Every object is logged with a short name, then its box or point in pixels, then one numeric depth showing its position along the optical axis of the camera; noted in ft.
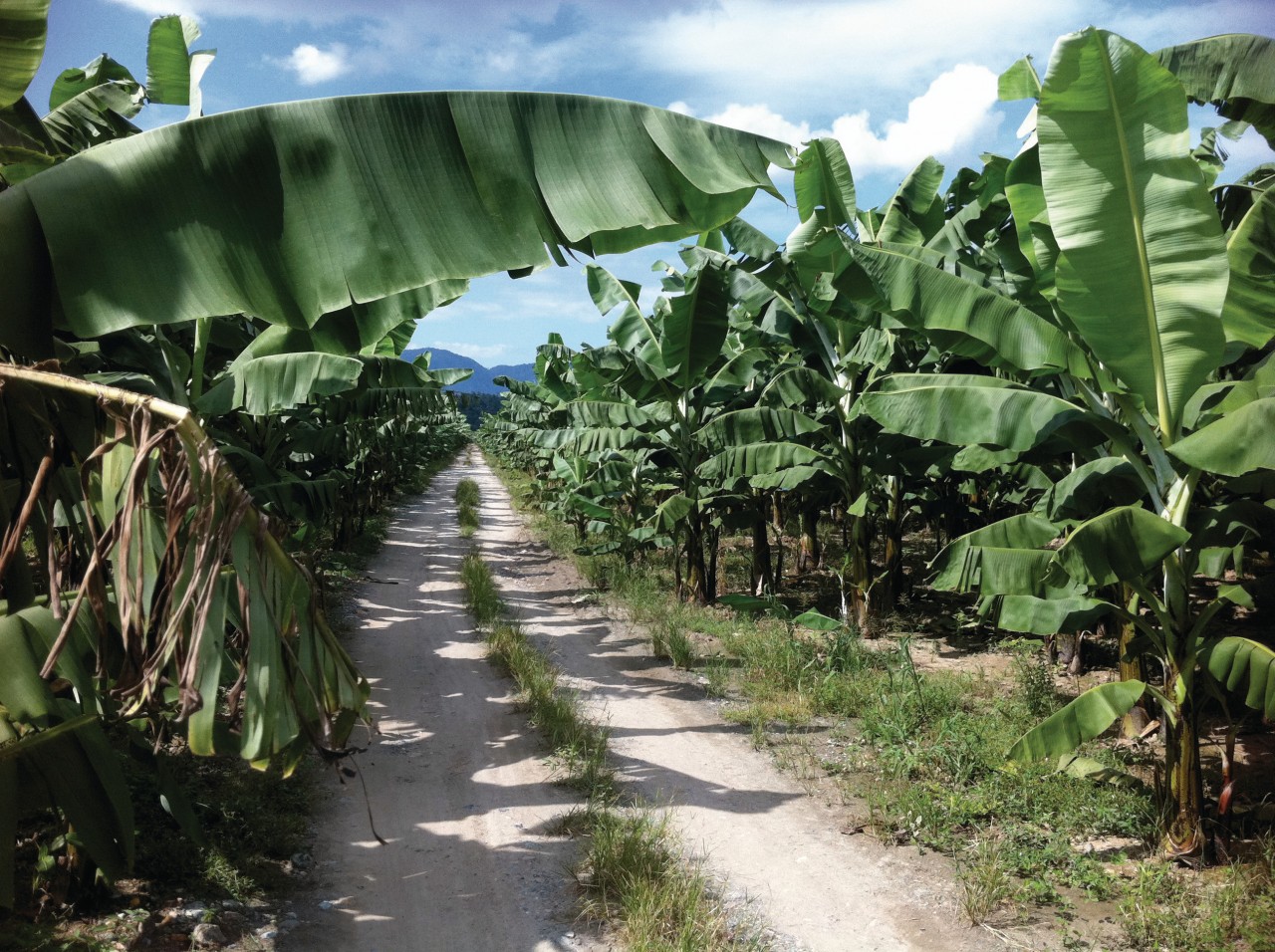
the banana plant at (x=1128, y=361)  12.91
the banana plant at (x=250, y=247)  7.47
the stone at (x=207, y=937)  12.59
